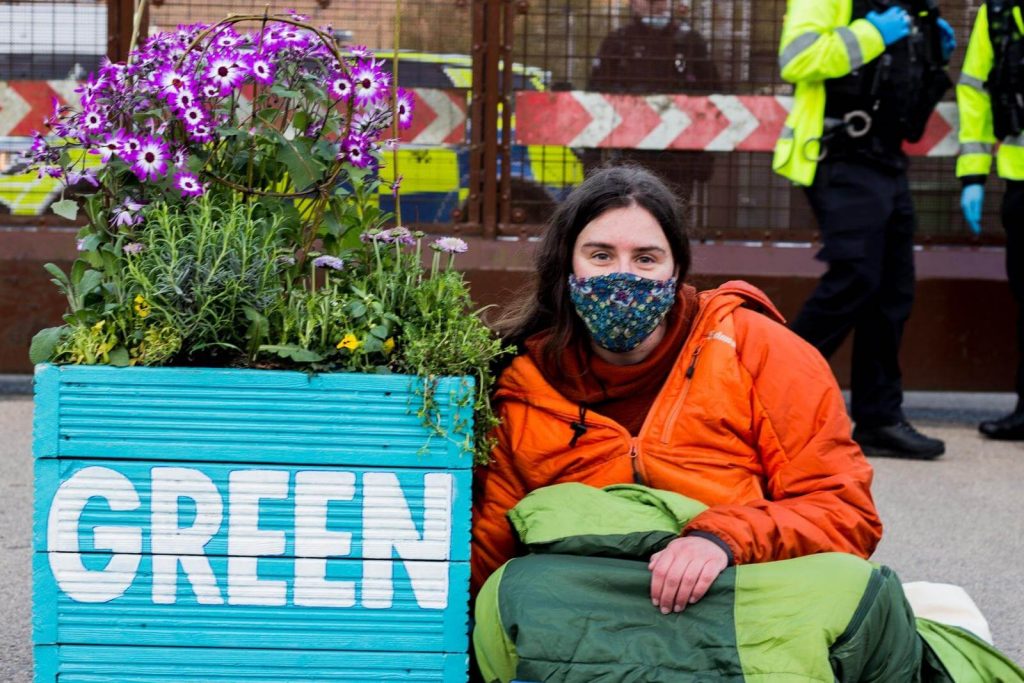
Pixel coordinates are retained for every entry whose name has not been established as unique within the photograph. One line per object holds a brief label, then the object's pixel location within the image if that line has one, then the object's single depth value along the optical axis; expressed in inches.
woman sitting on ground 112.6
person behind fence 263.7
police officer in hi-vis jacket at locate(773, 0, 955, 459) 219.3
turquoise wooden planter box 102.6
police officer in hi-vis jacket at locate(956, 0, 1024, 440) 237.1
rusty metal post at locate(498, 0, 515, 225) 261.1
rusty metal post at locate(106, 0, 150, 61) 261.1
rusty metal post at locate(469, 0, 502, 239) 261.0
